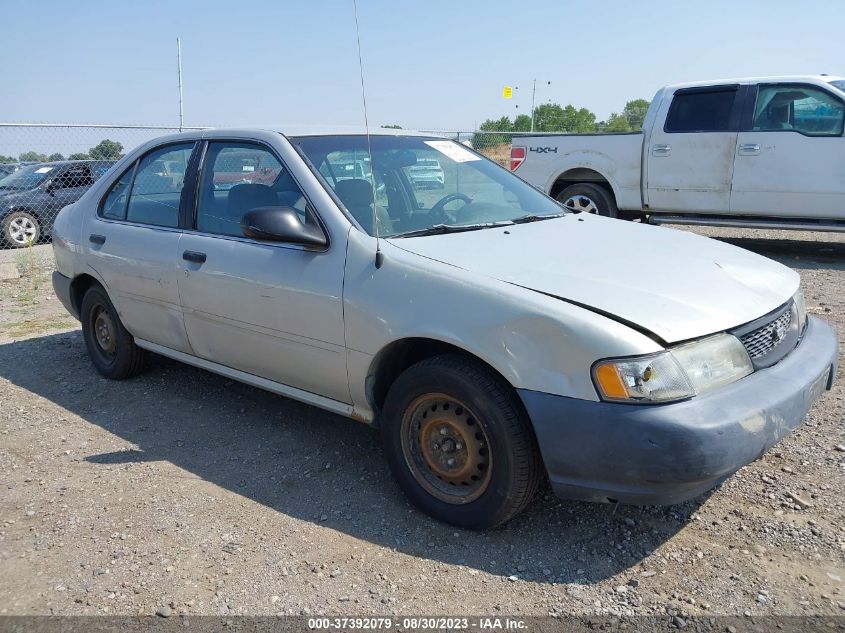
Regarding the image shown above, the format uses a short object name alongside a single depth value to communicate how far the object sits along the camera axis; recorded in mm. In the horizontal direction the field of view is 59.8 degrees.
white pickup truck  8305
